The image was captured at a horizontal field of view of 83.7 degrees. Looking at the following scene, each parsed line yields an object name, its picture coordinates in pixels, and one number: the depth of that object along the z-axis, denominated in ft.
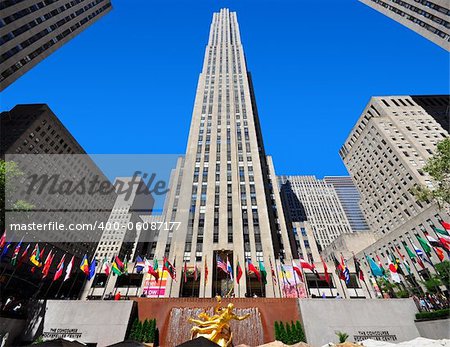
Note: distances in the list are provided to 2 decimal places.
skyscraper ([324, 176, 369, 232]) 569.76
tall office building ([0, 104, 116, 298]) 196.65
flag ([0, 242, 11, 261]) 85.78
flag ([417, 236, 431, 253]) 96.33
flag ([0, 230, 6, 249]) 82.23
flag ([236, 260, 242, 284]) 103.60
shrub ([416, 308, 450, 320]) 70.49
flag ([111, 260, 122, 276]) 100.17
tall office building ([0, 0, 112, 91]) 152.76
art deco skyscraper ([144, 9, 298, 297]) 152.15
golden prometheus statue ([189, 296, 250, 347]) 56.08
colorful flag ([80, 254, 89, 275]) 95.66
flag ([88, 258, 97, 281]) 98.74
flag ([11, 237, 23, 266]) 87.92
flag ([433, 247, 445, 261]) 97.26
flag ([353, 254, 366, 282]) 105.05
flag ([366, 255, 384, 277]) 94.25
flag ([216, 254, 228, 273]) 100.27
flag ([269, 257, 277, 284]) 132.89
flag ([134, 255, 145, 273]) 112.27
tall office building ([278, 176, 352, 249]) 443.32
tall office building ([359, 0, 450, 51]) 177.58
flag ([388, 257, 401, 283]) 89.39
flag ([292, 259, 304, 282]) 98.92
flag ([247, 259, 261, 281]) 105.50
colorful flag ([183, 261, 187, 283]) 146.97
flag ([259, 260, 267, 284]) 108.58
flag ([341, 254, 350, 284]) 98.89
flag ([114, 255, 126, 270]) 101.63
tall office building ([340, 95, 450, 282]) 213.25
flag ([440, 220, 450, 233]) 86.63
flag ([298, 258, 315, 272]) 99.68
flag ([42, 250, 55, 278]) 90.75
